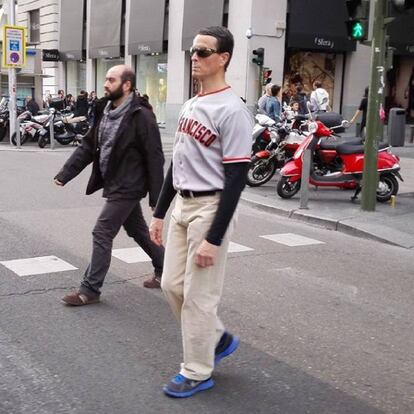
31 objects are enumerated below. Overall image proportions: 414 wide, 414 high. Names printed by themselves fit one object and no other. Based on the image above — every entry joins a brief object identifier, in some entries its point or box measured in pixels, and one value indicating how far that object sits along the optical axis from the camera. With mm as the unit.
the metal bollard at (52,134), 19281
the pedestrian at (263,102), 14344
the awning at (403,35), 25016
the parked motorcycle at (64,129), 19828
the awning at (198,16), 23297
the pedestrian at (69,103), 24384
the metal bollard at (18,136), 19172
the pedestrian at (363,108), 18438
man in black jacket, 4957
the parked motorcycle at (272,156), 11836
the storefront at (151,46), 26469
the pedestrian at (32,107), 21336
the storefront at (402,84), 27547
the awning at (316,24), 23125
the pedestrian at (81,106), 23359
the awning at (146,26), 26438
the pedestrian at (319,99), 19562
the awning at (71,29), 32656
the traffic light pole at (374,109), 8977
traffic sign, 18906
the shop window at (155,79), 27859
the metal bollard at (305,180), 9645
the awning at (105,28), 29438
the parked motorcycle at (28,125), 19844
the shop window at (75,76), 34250
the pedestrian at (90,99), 23083
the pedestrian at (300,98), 21406
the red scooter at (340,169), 10359
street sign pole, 19484
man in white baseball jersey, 3254
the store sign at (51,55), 34688
